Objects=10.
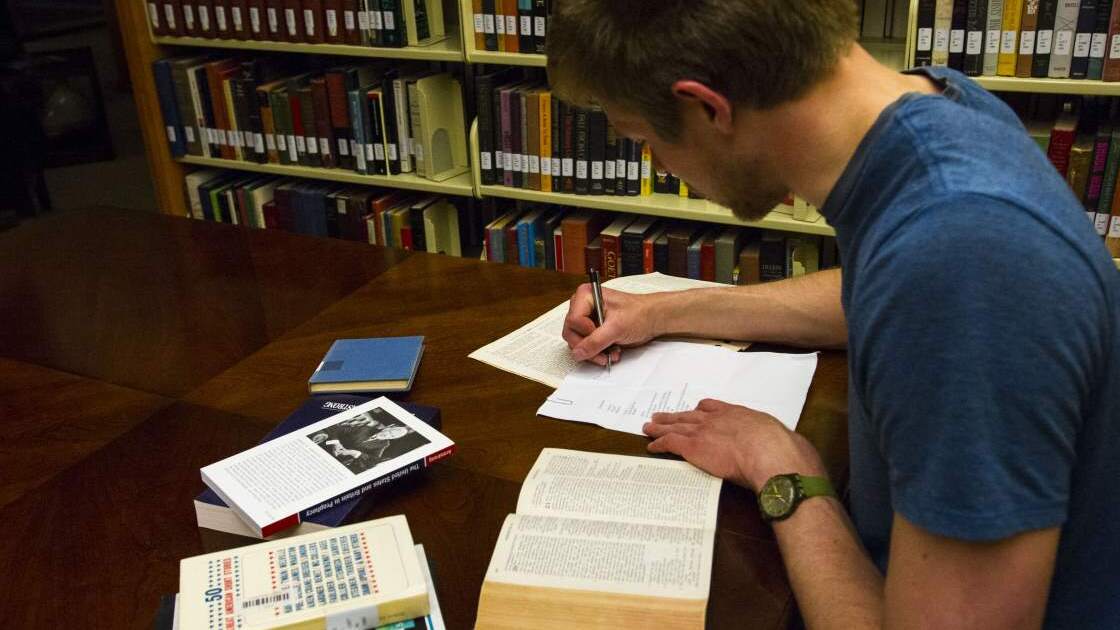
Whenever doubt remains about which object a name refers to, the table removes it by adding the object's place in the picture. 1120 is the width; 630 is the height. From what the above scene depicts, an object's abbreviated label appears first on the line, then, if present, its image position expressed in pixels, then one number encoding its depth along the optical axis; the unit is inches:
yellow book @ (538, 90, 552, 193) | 103.9
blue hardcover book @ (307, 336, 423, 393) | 50.3
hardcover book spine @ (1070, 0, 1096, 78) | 82.8
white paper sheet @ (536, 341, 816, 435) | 47.4
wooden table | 38.3
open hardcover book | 33.9
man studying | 26.9
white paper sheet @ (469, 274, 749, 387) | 52.2
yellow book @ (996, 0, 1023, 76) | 85.2
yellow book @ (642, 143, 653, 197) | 104.0
